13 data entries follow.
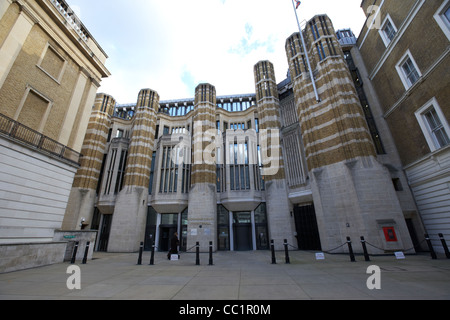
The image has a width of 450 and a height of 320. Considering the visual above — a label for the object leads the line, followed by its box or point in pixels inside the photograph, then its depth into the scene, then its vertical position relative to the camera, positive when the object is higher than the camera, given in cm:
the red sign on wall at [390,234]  1176 -50
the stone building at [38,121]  848 +610
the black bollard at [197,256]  964 -129
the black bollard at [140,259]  971 -137
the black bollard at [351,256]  920 -137
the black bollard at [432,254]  923 -139
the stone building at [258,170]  1372 +540
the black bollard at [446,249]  901 -114
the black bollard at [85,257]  1018 -128
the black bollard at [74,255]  985 -113
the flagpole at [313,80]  1656 +1266
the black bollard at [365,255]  916 -133
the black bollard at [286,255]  934 -129
